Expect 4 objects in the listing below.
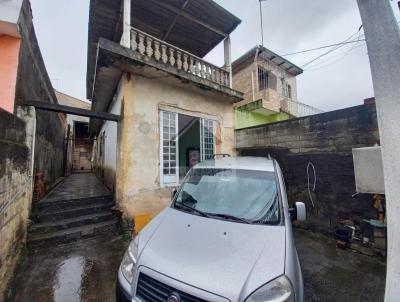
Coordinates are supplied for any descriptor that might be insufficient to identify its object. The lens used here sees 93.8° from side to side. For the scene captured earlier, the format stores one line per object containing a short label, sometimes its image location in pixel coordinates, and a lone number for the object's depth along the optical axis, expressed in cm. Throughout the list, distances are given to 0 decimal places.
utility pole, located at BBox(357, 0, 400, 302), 157
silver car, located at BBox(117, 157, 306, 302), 149
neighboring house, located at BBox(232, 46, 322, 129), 1001
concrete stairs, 403
